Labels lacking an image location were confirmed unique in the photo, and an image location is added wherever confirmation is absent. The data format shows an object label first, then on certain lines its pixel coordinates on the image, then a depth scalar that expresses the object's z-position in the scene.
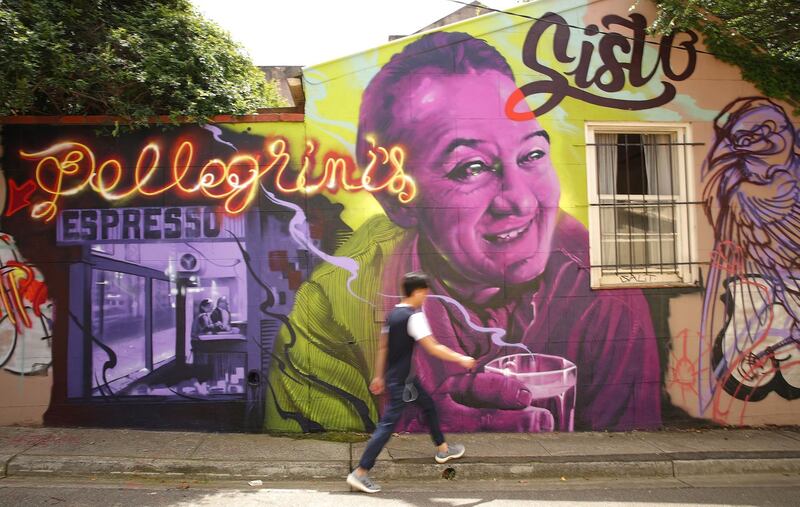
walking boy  5.11
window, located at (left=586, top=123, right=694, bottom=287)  7.00
